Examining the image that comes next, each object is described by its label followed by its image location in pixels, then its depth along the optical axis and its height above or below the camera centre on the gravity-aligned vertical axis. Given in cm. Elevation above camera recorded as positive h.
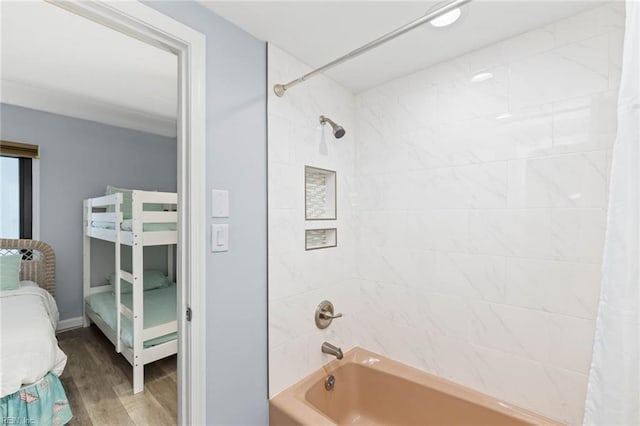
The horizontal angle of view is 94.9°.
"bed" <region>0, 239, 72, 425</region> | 156 -89
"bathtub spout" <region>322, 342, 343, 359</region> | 177 -85
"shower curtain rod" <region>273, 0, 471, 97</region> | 90 +62
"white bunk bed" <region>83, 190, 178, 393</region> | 215 -40
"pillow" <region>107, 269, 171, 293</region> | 333 -80
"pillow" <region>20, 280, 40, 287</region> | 277 -70
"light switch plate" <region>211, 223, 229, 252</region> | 126 -11
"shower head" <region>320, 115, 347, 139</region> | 172 +49
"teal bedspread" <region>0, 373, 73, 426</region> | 157 -109
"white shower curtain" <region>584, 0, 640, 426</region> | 68 -14
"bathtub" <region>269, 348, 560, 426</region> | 142 -102
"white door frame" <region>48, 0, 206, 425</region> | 119 -5
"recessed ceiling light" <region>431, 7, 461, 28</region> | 123 +82
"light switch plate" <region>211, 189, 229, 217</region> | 127 +3
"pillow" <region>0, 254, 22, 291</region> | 258 -55
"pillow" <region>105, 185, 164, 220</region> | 233 +5
